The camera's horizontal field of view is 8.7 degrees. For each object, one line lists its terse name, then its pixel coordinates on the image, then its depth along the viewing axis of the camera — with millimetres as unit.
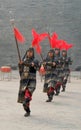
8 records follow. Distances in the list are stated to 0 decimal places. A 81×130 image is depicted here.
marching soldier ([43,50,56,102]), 15305
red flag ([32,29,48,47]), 12461
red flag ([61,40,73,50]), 18184
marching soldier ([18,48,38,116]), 12227
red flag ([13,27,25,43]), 12677
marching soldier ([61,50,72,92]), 18328
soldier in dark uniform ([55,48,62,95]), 16786
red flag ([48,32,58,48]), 15503
